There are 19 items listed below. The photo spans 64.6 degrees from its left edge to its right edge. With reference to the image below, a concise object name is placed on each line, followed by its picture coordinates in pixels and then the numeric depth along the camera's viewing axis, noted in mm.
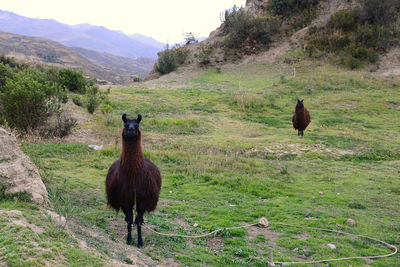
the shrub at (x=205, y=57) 39281
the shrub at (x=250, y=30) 41188
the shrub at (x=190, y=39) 47625
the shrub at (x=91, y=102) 17297
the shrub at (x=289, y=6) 42438
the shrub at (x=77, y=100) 18000
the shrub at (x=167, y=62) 39500
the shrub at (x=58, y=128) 13045
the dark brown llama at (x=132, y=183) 5566
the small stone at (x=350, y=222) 7215
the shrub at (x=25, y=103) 12297
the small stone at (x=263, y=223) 7113
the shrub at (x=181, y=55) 40844
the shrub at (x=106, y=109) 17967
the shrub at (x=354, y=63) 32469
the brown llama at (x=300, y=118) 16469
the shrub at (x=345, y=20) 36656
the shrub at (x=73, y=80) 22562
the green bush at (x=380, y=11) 35062
